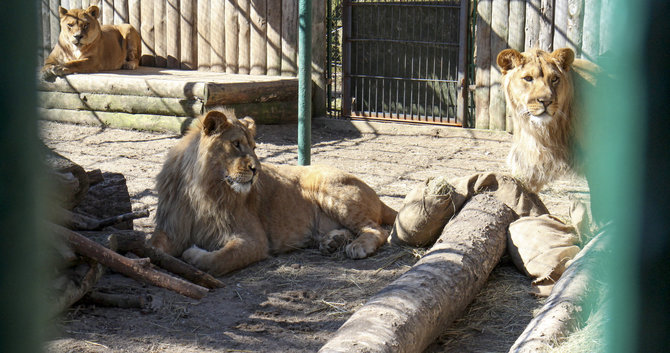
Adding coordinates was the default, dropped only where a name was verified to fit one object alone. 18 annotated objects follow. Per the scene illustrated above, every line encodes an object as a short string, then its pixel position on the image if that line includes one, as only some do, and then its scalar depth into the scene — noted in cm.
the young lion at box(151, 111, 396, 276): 511
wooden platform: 999
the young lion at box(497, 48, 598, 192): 577
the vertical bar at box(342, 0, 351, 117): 1084
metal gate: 1042
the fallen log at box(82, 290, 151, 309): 435
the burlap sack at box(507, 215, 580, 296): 480
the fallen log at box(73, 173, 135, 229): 533
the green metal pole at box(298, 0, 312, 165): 662
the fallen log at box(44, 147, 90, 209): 436
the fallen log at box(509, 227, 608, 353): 332
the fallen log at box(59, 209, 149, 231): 465
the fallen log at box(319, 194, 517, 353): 350
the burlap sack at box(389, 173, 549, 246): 555
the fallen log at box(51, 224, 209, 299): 416
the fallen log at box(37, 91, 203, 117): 1005
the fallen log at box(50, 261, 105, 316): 389
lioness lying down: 1134
